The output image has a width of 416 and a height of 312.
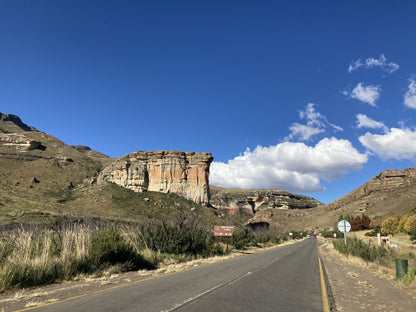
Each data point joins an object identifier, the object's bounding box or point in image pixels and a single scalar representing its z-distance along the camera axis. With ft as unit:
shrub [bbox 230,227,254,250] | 104.99
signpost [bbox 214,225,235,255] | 82.81
